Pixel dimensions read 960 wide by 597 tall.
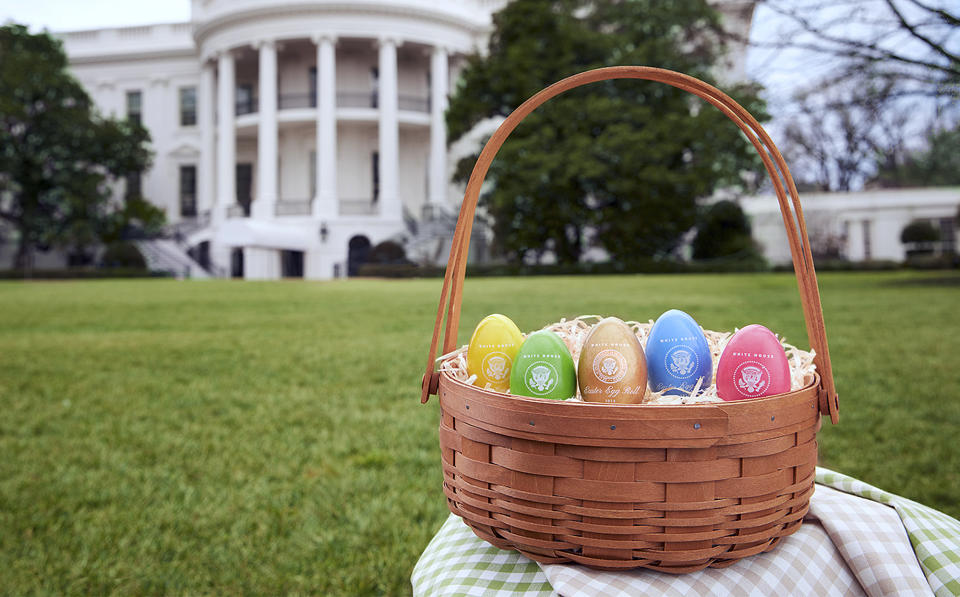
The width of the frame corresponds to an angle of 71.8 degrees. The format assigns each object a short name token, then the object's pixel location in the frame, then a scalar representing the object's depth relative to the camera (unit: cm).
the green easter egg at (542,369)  104
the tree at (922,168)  2062
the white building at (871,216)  2438
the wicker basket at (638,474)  85
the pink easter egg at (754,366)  102
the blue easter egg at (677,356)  109
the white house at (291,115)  2242
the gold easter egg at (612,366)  101
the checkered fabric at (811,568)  96
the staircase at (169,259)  2242
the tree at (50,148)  2031
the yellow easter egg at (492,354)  115
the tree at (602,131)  1612
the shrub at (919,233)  2102
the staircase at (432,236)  2058
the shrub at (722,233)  1714
